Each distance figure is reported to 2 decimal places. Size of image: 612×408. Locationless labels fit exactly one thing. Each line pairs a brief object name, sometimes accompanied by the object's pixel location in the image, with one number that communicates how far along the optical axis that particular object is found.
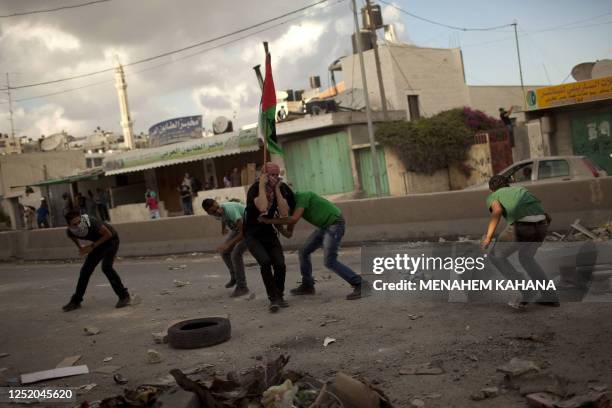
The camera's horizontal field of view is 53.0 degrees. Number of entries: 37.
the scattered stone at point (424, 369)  4.80
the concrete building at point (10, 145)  60.59
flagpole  8.16
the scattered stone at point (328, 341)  5.92
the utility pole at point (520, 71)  44.06
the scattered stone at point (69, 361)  6.22
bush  27.42
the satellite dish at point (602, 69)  21.00
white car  12.13
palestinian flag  8.81
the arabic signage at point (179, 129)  35.28
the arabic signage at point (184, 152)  28.48
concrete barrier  10.44
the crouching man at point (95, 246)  8.65
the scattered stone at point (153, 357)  6.01
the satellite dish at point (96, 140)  65.19
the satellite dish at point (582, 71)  22.25
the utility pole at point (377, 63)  30.00
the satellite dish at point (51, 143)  50.22
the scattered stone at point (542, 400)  3.86
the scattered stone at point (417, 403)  4.21
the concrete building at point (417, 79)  35.27
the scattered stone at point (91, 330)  7.54
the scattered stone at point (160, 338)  6.77
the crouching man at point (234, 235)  8.68
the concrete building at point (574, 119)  19.92
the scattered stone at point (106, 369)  5.91
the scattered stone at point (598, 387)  4.00
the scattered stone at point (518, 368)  4.37
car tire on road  6.40
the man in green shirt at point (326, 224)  7.58
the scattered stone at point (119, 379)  5.48
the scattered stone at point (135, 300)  9.22
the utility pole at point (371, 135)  25.69
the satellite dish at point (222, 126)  32.72
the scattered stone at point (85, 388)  5.36
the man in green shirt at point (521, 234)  6.20
